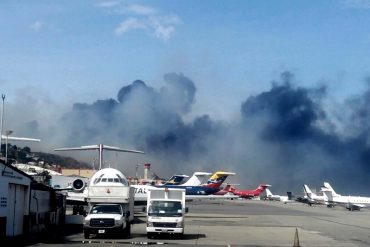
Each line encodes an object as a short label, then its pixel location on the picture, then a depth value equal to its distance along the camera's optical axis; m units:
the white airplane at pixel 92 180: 38.28
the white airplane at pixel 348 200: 115.69
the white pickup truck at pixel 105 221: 32.38
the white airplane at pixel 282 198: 186.11
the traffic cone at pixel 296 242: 25.73
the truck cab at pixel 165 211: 33.78
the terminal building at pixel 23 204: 28.36
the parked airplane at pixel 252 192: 178.31
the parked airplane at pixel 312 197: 131.94
